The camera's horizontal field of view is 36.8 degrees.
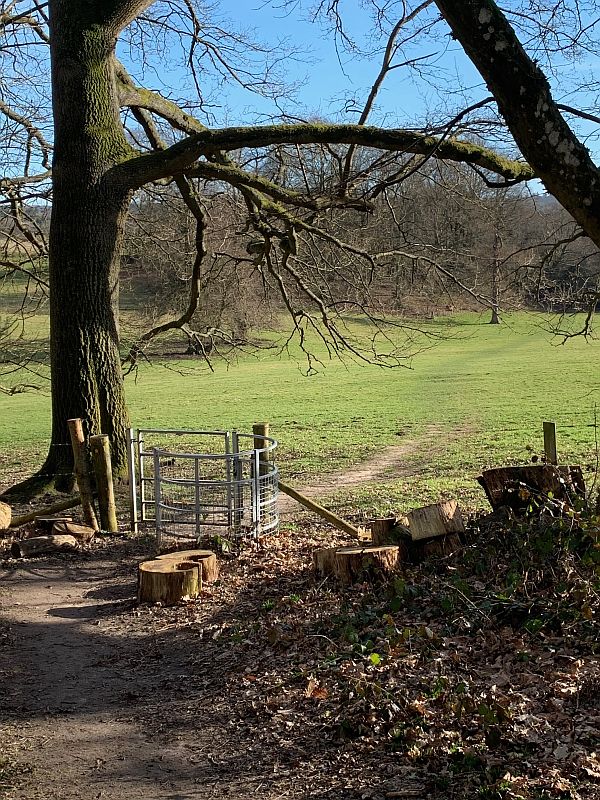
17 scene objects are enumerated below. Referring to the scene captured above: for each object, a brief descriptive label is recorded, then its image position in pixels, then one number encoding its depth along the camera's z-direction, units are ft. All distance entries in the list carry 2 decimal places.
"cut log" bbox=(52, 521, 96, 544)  37.63
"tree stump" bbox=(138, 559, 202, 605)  28.50
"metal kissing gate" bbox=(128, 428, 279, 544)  34.71
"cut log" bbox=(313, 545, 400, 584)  26.61
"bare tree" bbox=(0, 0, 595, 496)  42.98
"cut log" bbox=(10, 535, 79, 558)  35.94
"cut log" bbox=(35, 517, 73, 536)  38.99
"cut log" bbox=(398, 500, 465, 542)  26.91
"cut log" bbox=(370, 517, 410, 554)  27.58
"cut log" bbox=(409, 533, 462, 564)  26.89
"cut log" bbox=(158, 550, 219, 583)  29.91
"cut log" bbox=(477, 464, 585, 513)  27.17
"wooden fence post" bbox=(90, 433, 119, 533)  38.81
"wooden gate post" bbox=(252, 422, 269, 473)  38.11
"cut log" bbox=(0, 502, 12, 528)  39.45
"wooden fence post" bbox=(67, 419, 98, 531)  39.29
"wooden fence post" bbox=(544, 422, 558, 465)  36.24
